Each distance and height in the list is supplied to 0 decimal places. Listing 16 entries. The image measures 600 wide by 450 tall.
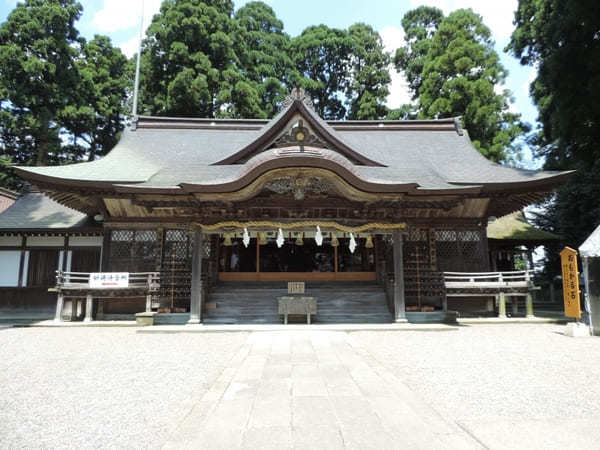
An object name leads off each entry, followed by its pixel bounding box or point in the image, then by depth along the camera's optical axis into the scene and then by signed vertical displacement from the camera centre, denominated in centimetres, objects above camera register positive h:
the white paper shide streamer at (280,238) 1008 +95
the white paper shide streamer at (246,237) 1006 +96
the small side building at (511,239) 1545 +152
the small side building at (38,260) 1359 +35
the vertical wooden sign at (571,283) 906 -18
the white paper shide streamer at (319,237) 1019 +100
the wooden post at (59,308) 1114 -119
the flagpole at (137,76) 2409 +1336
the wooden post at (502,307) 1167 -102
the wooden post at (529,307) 1159 -100
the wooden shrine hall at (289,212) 1002 +184
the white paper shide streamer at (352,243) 1003 +84
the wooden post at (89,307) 1127 -117
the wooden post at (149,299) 1108 -86
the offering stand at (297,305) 1057 -95
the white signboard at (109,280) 1102 -29
